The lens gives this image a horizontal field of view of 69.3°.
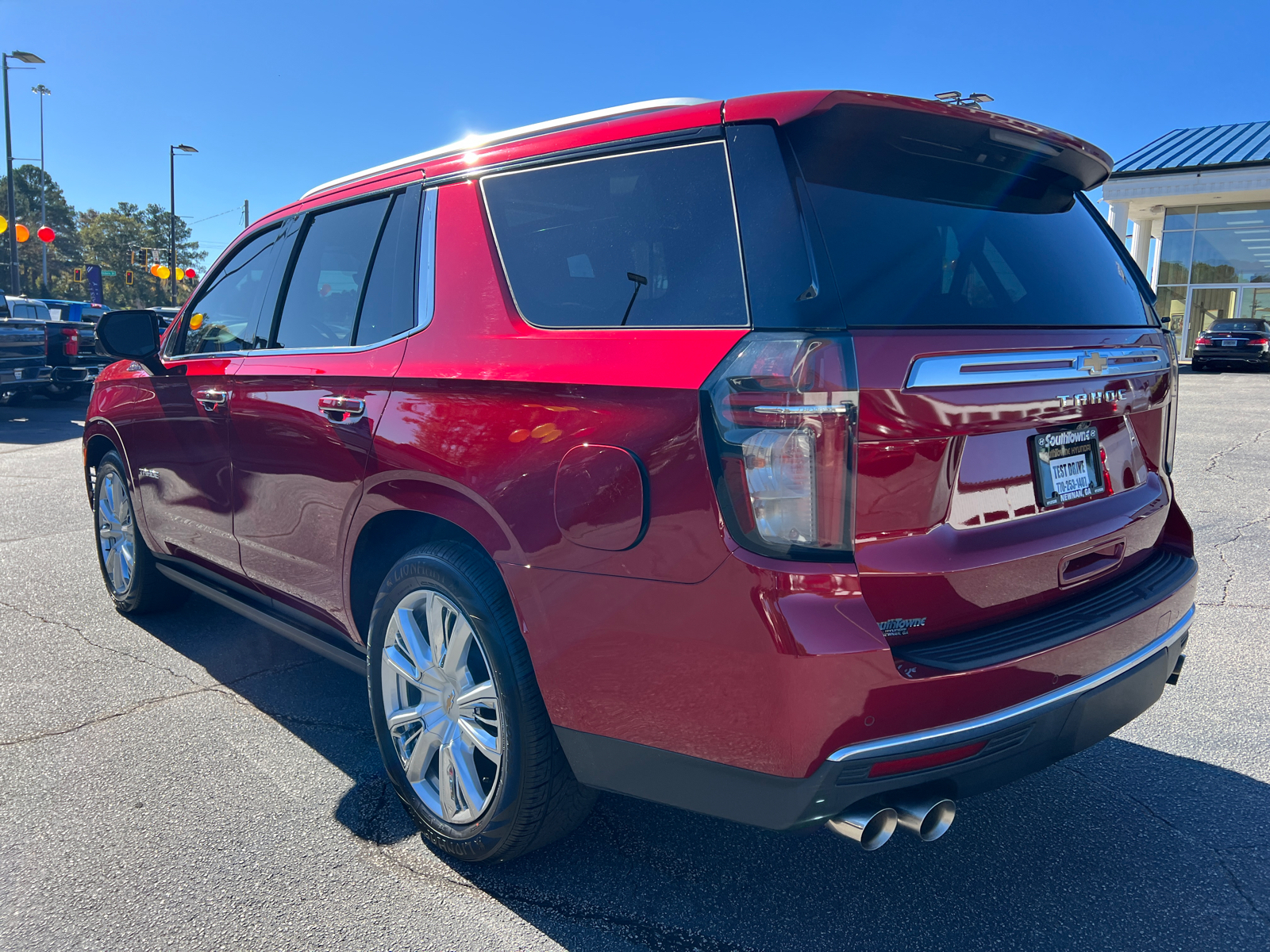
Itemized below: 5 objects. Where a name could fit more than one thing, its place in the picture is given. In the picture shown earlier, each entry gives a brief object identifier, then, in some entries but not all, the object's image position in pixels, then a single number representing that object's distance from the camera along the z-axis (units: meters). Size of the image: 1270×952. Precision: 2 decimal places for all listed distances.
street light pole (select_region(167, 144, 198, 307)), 45.25
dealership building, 26.81
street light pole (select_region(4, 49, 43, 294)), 25.81
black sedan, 23.17
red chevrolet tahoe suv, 1.81
